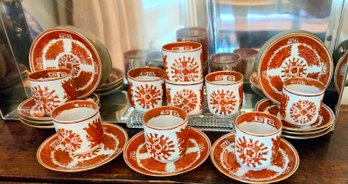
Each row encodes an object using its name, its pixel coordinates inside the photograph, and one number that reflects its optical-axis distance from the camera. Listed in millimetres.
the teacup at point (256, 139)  568
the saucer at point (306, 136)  659
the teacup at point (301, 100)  629
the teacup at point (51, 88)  718
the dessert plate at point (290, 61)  709
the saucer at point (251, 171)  580
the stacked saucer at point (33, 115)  764
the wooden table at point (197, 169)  600
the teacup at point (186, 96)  703
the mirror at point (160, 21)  816
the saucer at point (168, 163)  614
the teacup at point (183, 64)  706
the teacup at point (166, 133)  598
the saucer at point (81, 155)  646
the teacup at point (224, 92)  684
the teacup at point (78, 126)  642
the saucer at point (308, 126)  664
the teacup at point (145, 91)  725
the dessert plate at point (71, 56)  808
